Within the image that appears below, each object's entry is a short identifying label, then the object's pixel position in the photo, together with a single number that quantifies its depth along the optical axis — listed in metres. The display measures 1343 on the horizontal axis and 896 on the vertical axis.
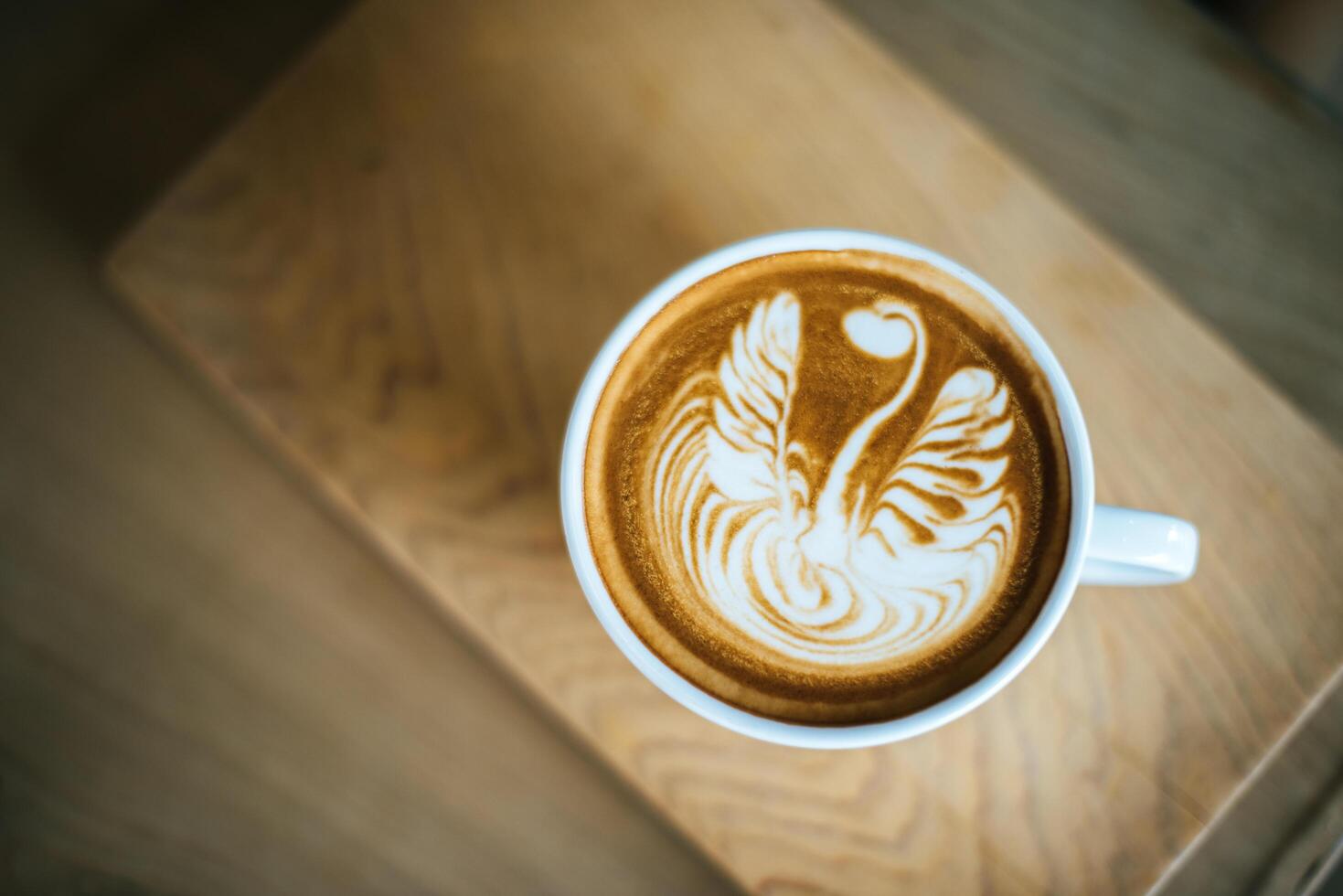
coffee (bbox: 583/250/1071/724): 0.47
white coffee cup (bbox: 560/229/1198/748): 0.45
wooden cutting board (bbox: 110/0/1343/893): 0.50
